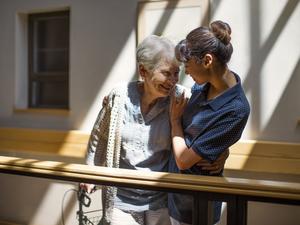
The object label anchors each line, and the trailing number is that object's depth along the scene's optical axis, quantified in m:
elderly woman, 1.64
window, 3.93
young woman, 1.43
